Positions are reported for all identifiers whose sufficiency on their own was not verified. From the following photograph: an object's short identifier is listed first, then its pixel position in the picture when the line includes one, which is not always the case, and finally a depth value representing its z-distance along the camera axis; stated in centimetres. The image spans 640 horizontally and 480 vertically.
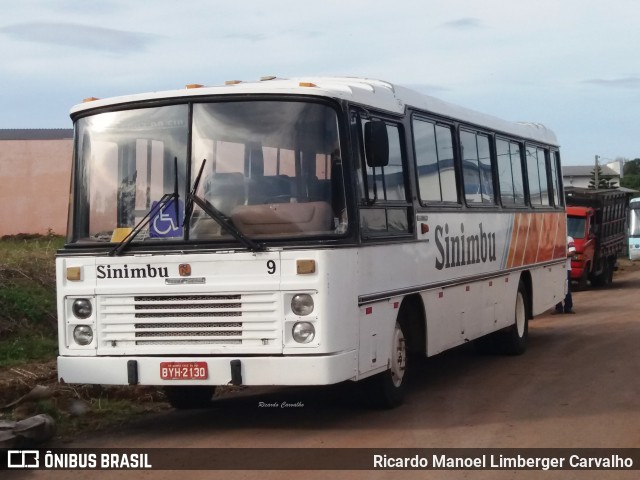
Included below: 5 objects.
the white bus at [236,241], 884
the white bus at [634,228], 4188
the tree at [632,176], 10069
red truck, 2980
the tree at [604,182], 7334
